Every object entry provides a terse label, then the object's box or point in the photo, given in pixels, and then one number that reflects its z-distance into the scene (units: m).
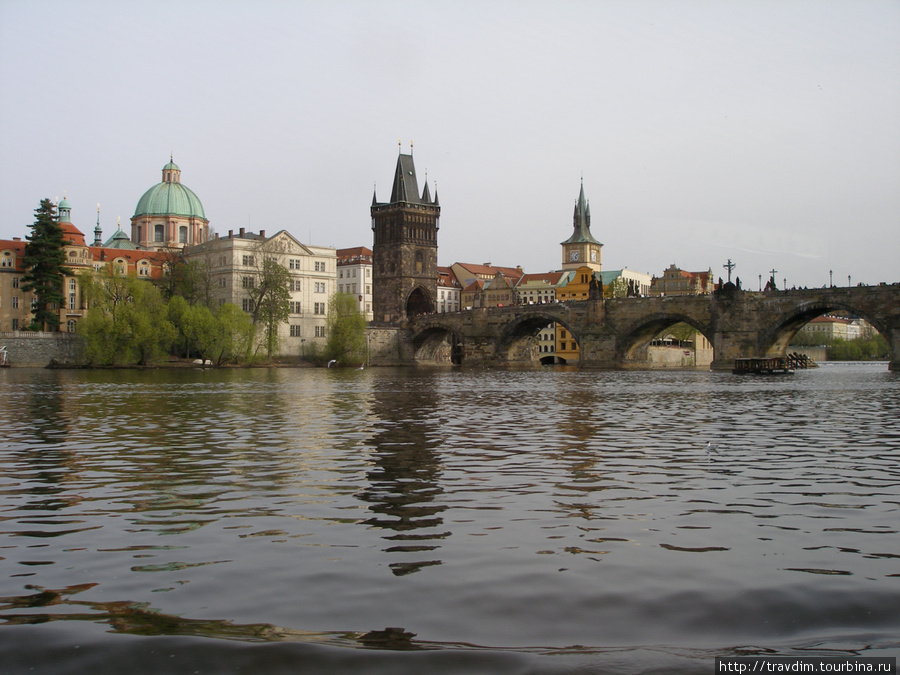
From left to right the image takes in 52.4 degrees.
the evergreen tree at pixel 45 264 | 86.81
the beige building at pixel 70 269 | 94.19
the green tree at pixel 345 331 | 91.19
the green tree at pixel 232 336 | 76.75
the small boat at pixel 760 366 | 69.12
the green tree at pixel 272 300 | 88.31
